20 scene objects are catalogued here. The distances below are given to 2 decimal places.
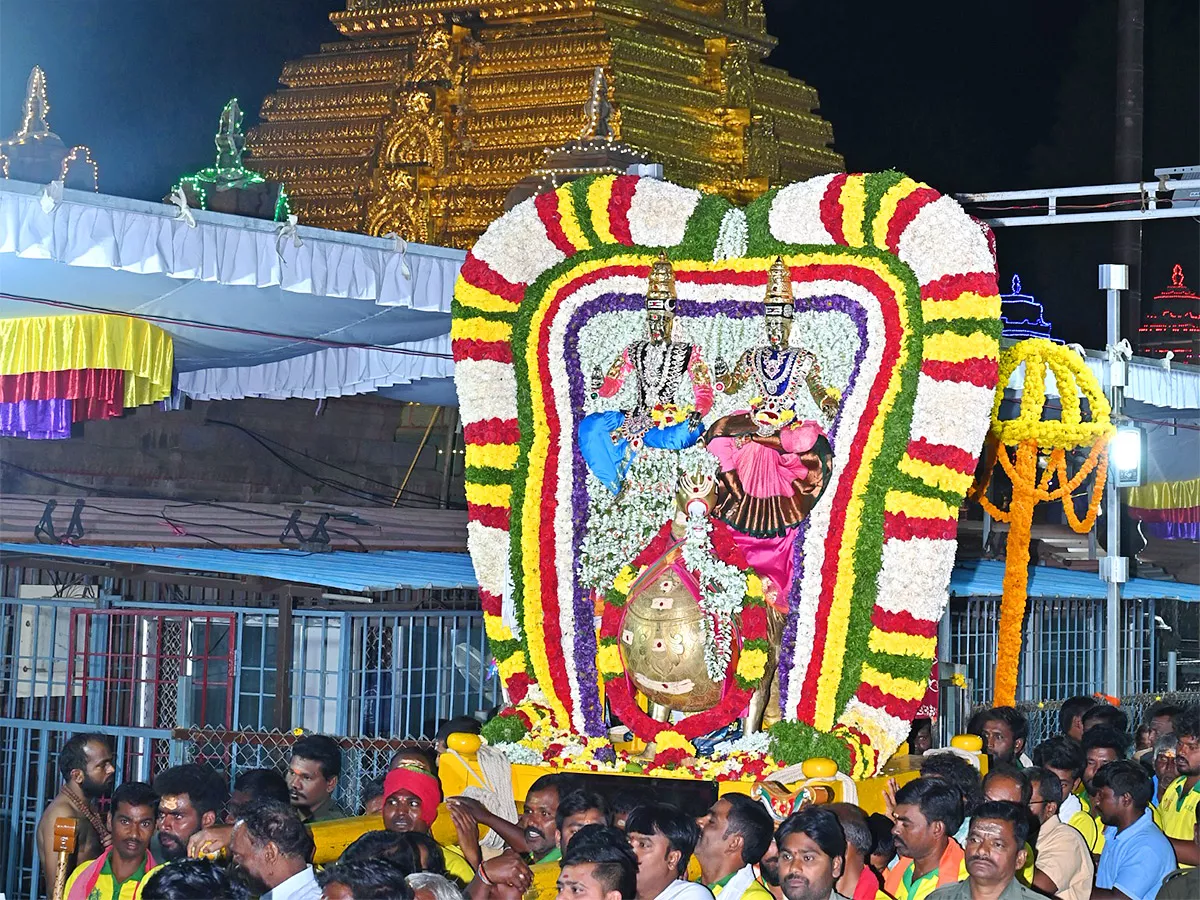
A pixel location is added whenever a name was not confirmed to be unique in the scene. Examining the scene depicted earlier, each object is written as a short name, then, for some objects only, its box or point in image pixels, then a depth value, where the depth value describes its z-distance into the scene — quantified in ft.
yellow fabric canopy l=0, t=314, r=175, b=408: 32.86
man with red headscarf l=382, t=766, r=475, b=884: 21.56
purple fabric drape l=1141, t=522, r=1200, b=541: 59.98
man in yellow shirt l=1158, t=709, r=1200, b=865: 25.96
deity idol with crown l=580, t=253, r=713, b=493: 31.45
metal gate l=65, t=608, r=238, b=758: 32.14
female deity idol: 30.99
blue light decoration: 52.10
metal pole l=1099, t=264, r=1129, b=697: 41.65
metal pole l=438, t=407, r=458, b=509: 54.03
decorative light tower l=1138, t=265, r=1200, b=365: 74.28
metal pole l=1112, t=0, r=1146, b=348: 59.77
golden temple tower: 55.01
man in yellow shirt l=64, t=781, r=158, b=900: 20.07
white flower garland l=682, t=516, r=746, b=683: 30.55
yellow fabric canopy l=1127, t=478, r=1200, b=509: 58.90
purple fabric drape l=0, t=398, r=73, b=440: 33.86
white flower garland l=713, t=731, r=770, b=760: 30.27
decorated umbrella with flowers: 38.01
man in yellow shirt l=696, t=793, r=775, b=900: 19.39
